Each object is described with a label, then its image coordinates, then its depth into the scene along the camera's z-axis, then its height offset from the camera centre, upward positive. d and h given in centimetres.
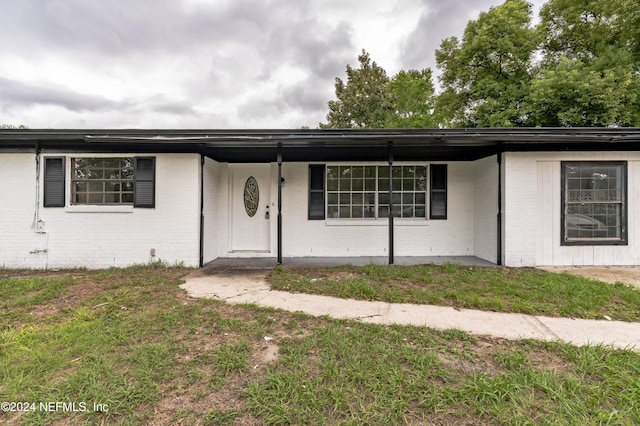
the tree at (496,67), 1403 +793
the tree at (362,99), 1927 +795
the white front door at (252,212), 746 +6
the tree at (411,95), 2283 +987
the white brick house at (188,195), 605 +43
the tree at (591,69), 1124 +636
